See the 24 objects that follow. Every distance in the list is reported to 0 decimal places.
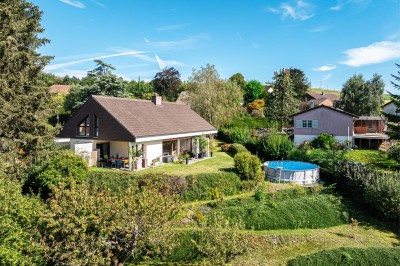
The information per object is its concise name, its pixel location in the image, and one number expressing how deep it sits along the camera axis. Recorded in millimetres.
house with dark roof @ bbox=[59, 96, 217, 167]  25375
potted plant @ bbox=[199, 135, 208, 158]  32062
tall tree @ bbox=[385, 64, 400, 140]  32188
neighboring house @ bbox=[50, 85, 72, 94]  90188
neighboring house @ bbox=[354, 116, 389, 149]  38625
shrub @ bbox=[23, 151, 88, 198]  18609
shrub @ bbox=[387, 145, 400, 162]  29653
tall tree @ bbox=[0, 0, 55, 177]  19859
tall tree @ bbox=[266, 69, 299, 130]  53375
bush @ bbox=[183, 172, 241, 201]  20844
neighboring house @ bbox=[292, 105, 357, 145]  38219
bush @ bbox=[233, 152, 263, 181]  23234
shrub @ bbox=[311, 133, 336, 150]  37000
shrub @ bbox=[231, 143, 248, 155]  34000
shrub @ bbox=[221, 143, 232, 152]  37244
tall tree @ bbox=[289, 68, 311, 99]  73250
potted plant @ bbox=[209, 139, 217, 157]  33844
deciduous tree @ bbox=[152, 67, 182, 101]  69188
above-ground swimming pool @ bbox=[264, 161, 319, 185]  24594
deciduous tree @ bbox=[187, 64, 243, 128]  43906
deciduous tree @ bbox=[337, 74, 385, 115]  55531
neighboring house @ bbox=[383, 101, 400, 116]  59775
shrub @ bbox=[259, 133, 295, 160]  31688
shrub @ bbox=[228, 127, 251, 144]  40500
